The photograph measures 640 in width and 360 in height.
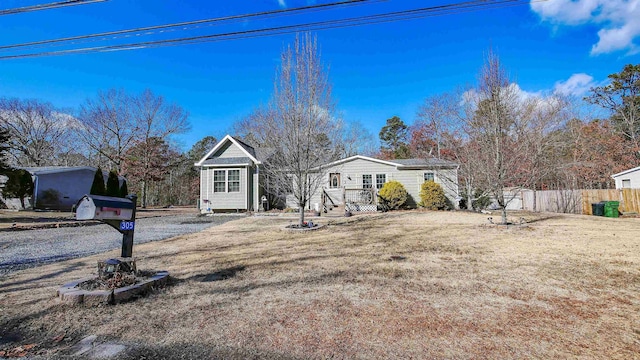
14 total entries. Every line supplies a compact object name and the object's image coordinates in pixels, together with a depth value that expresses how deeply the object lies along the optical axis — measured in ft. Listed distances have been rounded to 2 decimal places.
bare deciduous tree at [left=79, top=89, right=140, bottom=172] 95.04
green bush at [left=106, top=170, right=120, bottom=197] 54.48
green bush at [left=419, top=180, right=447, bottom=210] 55.31
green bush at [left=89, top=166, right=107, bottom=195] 50.42
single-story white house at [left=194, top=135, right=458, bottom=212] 59.67
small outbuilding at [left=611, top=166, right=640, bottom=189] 60.64
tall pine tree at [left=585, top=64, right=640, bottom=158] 77.41
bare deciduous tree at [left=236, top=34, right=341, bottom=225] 32.17
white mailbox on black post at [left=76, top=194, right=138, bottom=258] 11.07
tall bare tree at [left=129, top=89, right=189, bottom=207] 95.25
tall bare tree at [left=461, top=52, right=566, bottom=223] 32.91
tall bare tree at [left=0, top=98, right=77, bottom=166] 95.09
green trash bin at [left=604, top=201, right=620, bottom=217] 50.21
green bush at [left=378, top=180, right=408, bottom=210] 55.31
